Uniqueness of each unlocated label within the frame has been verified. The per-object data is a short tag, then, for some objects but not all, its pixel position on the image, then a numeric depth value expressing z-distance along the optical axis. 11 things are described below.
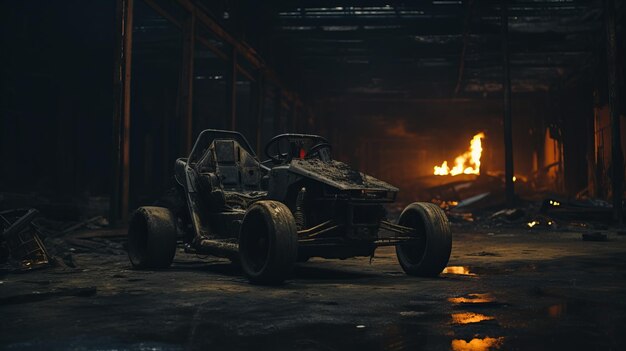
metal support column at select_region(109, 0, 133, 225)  9.80
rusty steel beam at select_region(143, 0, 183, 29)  11.53
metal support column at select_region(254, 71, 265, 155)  19.78
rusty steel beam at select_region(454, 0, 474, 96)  16.80
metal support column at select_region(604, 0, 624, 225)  14.44
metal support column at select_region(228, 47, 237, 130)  16.47
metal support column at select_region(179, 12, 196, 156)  12.84
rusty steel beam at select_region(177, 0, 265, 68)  13.09
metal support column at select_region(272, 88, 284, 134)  22.16
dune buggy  5.96
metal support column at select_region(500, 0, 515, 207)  18.11
